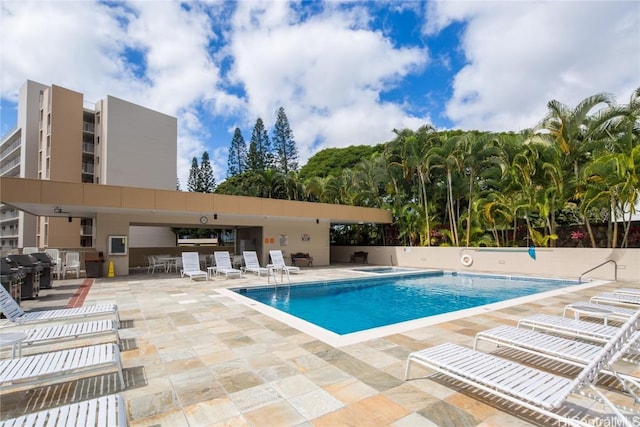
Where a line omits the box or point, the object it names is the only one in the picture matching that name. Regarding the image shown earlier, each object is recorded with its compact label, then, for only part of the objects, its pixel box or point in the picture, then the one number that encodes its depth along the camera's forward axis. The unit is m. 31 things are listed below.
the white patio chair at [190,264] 12.83
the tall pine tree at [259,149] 39.28
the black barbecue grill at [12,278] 6.33
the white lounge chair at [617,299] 6.47
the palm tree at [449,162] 17.20
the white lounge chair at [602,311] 5.13
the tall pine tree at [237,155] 41.72
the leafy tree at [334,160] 39.88
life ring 16.28
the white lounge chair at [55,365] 2.90
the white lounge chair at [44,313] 4.66
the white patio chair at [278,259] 13.49
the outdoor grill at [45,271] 9.71
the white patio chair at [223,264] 13.44
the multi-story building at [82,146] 28.88
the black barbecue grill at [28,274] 8.16
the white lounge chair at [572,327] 4.26
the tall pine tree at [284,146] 39.50
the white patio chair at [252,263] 14.11
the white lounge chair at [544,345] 3.44
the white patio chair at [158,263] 15.53
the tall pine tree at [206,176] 42.12
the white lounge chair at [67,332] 3.98
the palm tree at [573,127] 12.90
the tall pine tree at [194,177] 42.64
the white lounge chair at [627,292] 7.11
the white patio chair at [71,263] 12.84
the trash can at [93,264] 13.09
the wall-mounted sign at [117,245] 13.75
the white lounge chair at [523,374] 2.46
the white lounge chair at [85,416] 2.18
